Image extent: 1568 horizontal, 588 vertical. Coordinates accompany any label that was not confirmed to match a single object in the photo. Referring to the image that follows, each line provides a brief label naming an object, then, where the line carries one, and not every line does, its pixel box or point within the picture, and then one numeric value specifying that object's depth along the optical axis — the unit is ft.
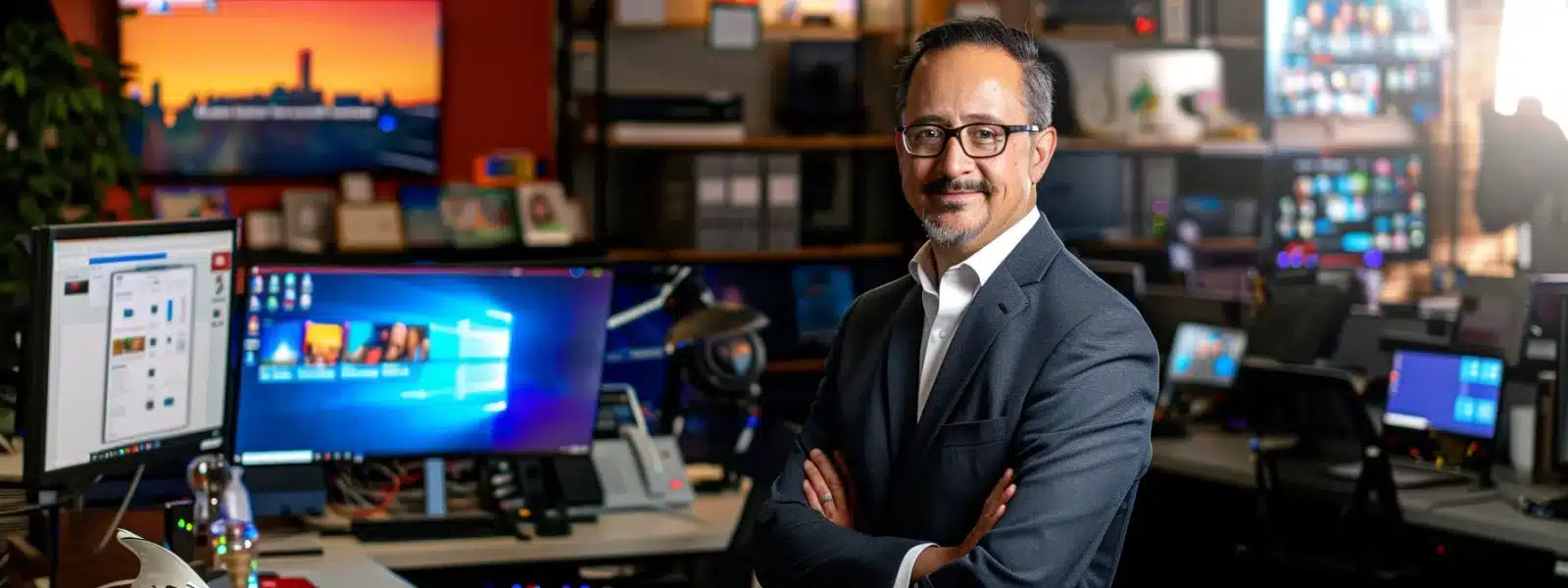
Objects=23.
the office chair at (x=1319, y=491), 13.97
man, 6.45
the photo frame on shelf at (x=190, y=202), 20.43
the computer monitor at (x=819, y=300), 22.13
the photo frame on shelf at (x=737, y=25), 21.50
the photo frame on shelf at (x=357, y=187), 21.17
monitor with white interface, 8.40
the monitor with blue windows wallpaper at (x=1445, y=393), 14.30
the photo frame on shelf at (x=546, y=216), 20.75
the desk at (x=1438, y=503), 12.76
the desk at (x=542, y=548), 10.23
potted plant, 13.35
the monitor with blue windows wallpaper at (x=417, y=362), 10.69
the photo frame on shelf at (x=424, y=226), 20.84
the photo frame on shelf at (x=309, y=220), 20.66
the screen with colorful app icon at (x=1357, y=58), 25.32
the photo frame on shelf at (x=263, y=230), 20.59
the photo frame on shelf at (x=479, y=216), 20.51
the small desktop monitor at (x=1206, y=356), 17.63
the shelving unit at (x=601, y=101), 21.35
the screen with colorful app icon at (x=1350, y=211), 25.23
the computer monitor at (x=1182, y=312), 17.58
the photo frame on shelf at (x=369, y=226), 20.26
